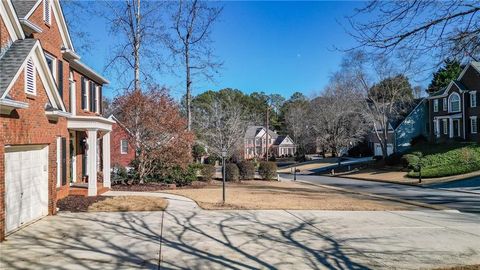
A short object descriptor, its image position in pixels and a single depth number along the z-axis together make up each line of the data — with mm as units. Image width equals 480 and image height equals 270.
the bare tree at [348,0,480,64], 5723
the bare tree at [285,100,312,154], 72188
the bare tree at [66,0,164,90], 24672
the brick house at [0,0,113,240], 8758
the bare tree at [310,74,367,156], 55062
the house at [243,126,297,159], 80812
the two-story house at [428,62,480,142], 42938
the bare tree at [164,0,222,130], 28797
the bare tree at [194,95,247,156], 47938
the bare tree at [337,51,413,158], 44219
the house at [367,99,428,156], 55469
